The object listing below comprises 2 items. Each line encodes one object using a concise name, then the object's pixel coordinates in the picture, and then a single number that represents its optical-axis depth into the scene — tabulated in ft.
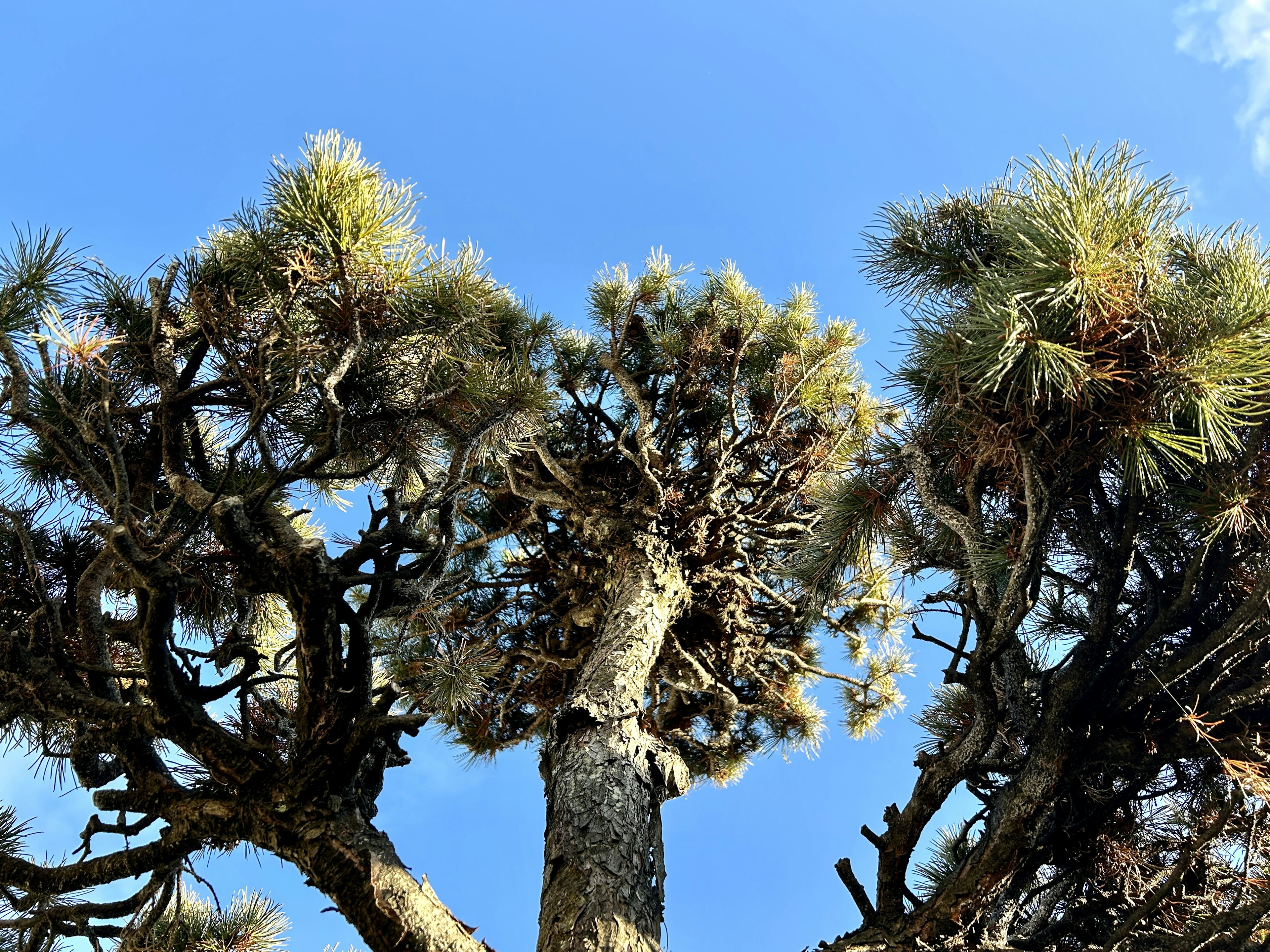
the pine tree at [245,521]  8.77
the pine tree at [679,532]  15.56
